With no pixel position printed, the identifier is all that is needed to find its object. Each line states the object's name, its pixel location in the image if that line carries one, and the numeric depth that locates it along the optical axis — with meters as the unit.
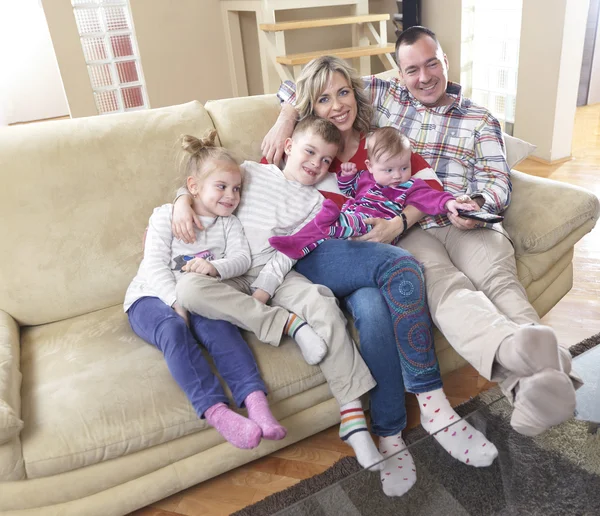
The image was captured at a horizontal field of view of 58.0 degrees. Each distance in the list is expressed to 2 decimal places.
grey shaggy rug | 1.00
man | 1.11
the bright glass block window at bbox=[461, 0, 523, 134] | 3.78
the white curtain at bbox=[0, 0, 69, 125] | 5.58
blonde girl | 1.26
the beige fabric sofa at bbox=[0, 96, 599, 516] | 1.23
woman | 1.38
